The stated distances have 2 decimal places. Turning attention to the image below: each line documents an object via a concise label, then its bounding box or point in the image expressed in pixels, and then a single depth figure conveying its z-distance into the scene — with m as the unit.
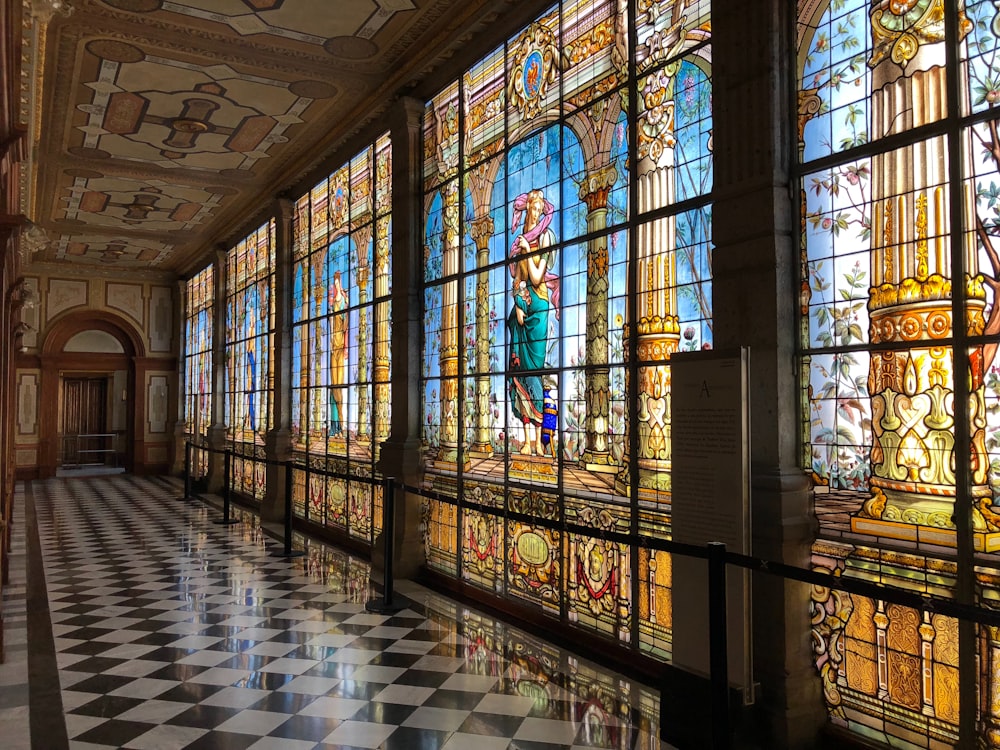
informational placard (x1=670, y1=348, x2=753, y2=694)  4.00
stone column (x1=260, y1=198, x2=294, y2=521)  12.76
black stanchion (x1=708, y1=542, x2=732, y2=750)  3.46
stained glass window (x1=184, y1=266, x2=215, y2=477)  19.36
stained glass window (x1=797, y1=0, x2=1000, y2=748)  3.54
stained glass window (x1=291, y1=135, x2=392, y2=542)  9.83
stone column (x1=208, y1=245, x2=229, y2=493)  17.46
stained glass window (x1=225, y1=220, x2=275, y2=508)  14.46
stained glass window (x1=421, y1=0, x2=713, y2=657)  5.31
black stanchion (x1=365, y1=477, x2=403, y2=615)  7.07
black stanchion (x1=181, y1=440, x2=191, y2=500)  15.82
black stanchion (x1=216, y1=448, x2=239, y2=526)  12.21
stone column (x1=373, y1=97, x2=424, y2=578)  8.50
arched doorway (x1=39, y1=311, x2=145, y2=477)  21.08
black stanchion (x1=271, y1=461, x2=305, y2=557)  9.73
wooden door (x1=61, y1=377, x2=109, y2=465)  26.05
